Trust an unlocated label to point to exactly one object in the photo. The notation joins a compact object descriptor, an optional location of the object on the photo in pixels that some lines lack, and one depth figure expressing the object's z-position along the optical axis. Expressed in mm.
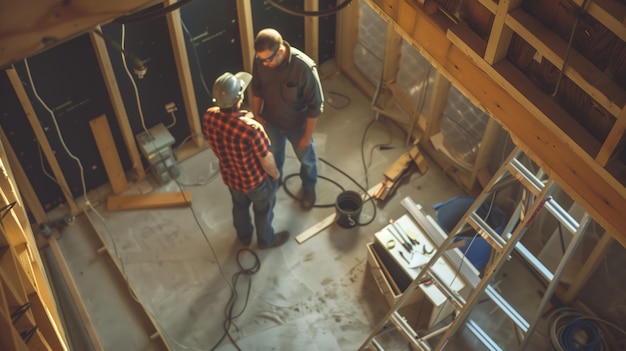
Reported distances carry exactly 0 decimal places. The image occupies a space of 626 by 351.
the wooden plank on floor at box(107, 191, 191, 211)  4941
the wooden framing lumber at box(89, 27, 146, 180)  4113
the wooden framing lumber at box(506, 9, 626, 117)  1885
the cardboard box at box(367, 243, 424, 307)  4246
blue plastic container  4203
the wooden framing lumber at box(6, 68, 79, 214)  3912
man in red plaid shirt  3684
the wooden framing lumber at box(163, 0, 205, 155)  4387
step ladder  3105
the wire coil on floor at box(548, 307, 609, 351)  3988
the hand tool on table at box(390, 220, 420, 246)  4262
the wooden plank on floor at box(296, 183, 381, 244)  4773
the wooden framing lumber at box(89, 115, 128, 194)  4594
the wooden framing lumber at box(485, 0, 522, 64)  2045
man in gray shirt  3943
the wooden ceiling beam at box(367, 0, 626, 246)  2150
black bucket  4732
